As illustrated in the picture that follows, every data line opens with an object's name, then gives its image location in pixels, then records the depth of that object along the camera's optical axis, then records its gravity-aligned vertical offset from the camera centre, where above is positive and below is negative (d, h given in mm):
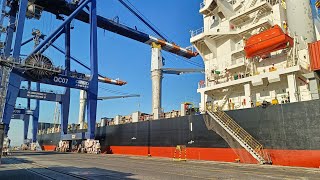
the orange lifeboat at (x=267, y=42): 18547 +6051
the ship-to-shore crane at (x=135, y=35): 30797 +14614
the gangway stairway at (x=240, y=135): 18425 -230
